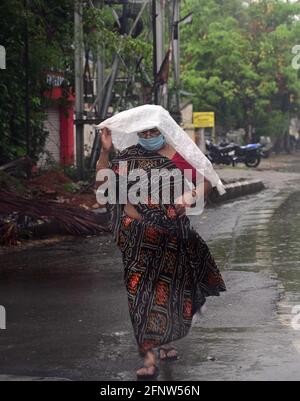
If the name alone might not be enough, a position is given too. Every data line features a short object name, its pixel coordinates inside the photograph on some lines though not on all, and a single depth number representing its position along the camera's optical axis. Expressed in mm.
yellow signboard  34688
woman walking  5906
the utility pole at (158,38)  19141
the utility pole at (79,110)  17594
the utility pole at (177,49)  21819
